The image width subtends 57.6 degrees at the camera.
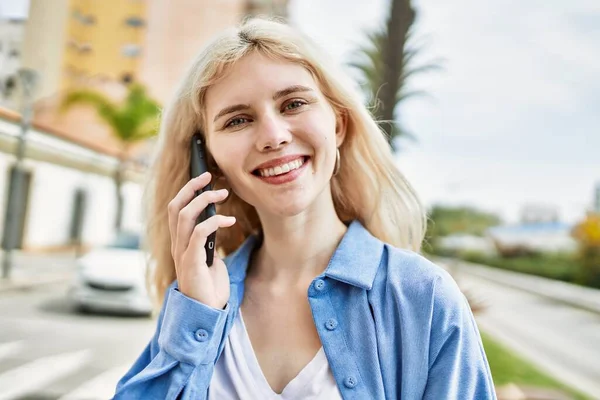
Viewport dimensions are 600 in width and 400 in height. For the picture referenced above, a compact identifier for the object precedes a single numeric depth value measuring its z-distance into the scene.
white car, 7.96
